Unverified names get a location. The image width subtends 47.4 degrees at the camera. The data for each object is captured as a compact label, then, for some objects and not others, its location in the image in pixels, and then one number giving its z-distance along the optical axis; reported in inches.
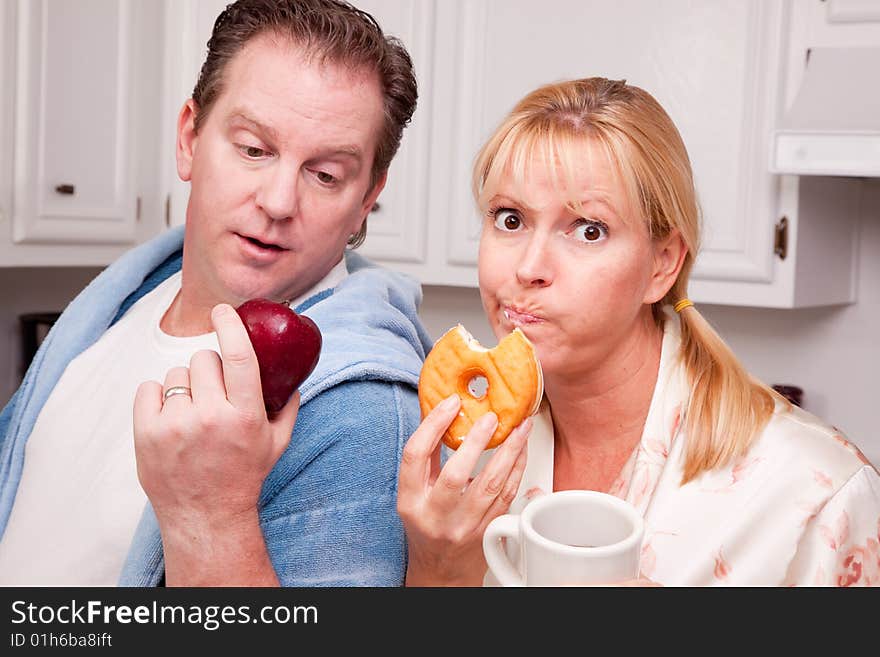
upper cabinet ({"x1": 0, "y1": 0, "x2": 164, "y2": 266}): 87.1
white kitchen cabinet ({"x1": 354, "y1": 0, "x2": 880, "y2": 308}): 88.5
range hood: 78.2
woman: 39.3
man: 32.0
